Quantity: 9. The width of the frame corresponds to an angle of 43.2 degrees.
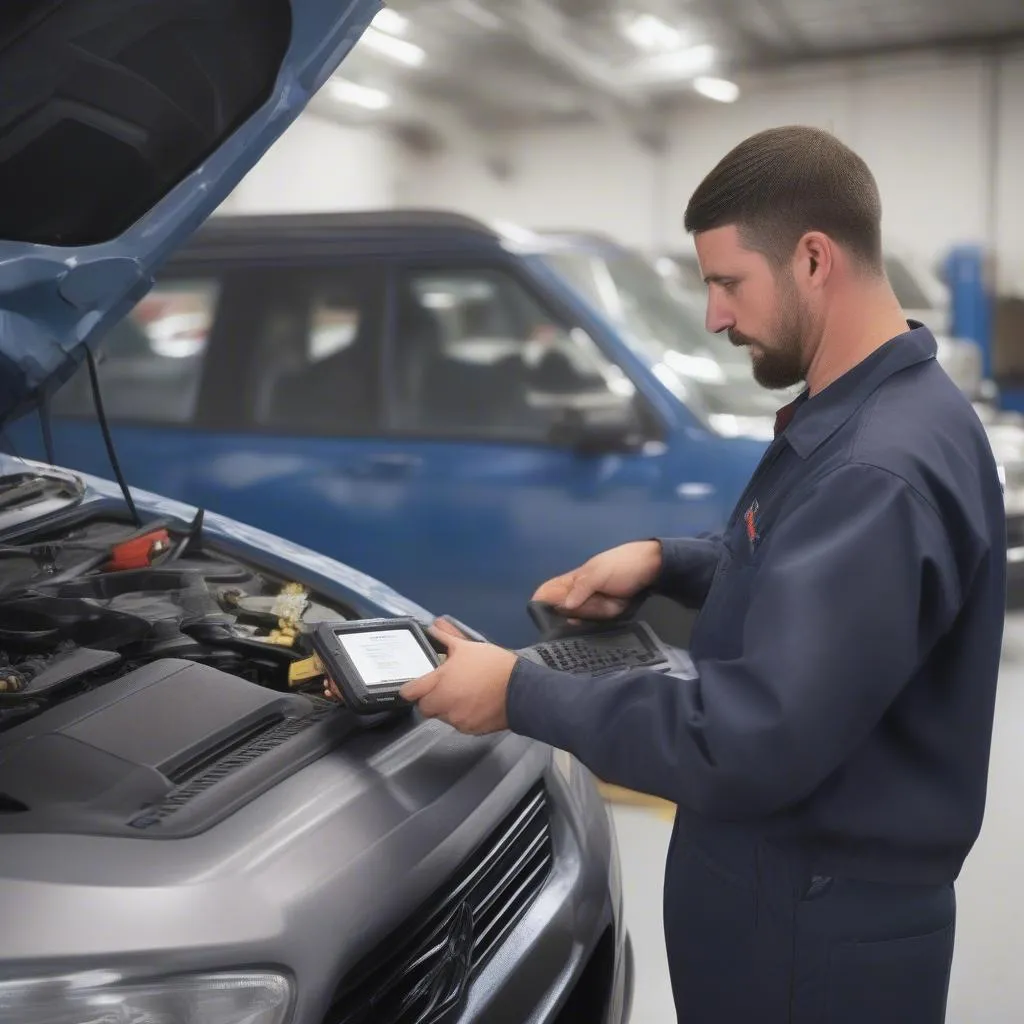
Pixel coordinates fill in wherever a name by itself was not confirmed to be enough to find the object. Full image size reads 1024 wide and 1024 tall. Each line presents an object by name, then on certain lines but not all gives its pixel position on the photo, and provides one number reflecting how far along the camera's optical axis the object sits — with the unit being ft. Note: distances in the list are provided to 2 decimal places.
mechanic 3.85
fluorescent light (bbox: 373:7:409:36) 41.46
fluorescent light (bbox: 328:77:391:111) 47.93
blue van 11.66
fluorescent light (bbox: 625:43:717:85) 46.57
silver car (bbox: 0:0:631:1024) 3.82
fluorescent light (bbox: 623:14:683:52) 42.83
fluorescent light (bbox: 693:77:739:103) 48.49
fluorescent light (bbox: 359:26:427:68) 43.83
